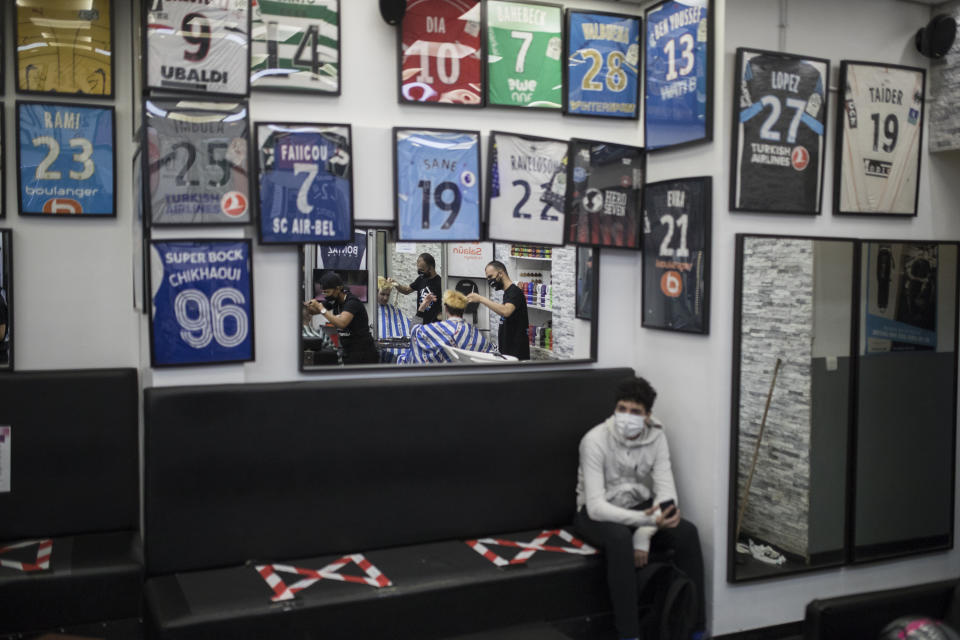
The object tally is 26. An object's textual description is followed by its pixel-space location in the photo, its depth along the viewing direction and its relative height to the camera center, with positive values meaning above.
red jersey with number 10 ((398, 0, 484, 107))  4.16 +1.07
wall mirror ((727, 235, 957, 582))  4.23 -0.64
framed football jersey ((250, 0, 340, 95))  3.89 +1.03
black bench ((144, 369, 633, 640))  3.53 -1.10
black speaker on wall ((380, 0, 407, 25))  4.03 +1.23
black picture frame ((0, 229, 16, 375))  4.21 -0.08
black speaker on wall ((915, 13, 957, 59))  4.41 +1.25
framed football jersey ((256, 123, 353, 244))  3.90 +0.40
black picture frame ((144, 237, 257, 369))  3.72 -0.08
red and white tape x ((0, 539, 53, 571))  3.72 -1.32
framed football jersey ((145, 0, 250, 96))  3.66 +0.96
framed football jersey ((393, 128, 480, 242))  4.16 +0.42
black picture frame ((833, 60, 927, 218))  4.26 +0.69
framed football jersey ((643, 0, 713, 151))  4.09 +1.00
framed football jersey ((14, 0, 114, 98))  4.16 +1.08
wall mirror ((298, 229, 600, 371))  4.68 -0.19
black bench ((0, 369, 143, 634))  3.83 -1.05
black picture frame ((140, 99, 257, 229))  3.67 +0.59
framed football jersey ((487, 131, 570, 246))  4.34 +0.42
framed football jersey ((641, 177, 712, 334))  4.18 +0.09
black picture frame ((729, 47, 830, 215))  4.03 +0.61
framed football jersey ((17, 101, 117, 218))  4.20 +0.53
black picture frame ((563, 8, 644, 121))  4.42 +1.10
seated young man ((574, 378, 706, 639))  3.83 -1.09
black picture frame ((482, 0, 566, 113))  4.27 +1.07
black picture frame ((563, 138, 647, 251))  4.46 +0.37
